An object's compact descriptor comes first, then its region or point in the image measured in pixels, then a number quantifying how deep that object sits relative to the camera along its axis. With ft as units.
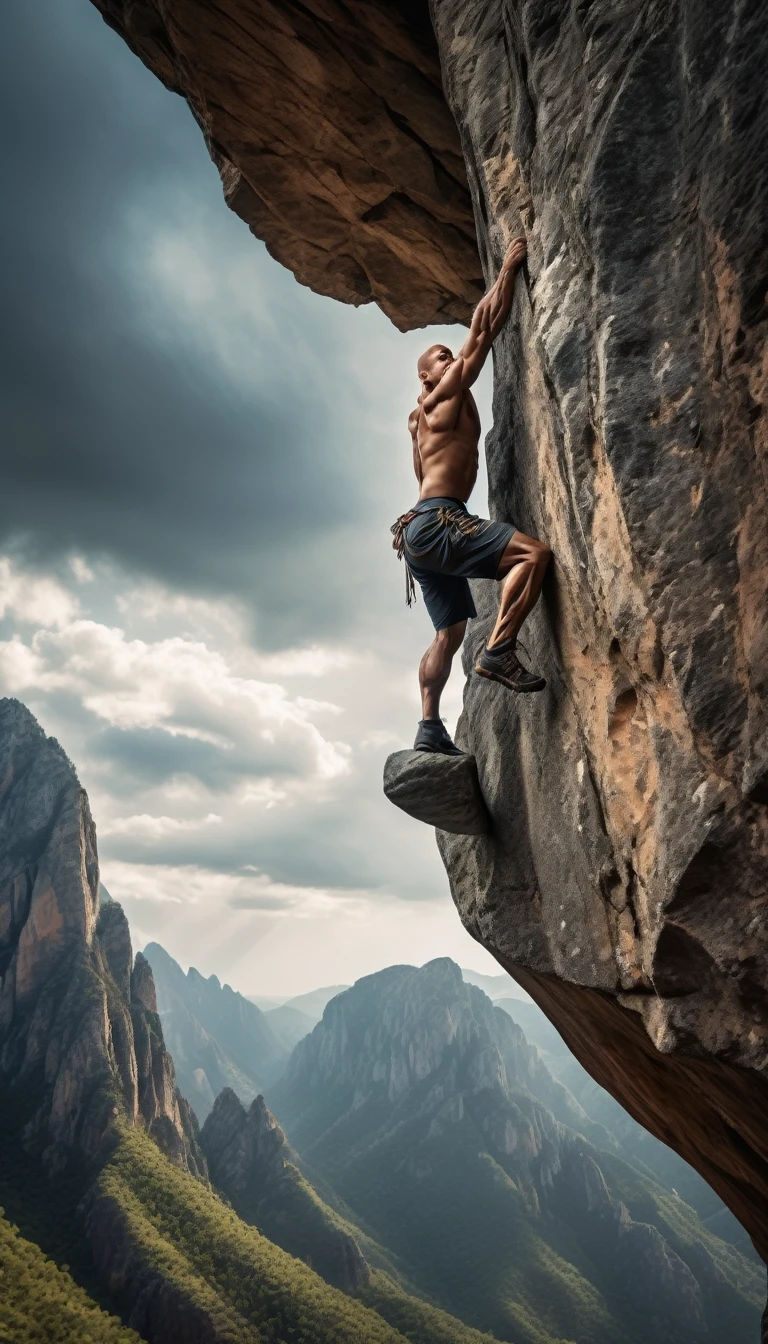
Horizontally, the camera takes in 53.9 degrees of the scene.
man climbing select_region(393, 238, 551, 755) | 15.75
